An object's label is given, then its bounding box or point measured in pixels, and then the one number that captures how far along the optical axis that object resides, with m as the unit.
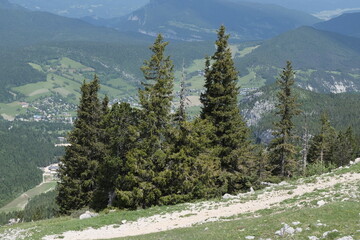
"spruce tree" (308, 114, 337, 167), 71.73
